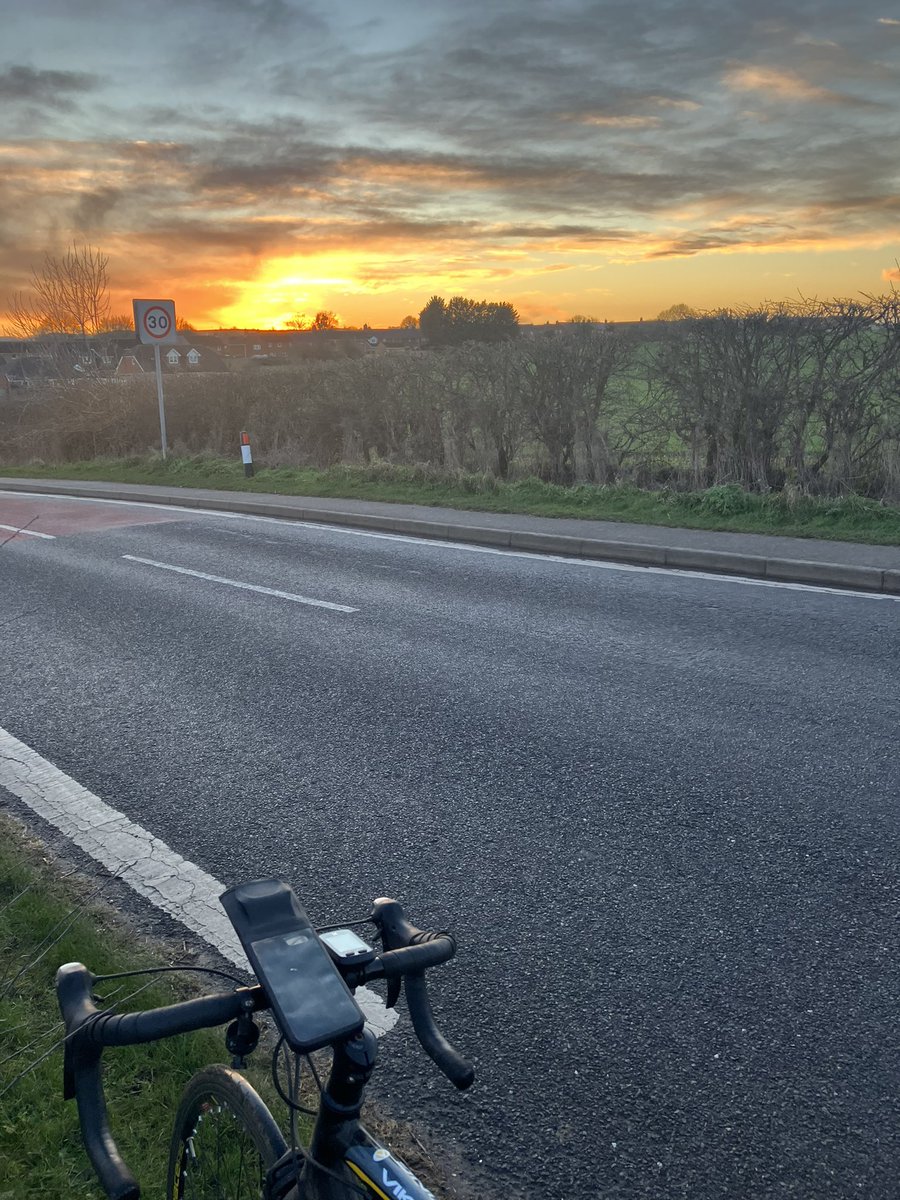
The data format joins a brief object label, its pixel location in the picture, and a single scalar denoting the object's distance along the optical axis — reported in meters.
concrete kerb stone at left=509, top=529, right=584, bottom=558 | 11.29
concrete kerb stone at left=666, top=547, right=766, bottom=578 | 9.95
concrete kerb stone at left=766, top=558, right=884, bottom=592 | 9.20
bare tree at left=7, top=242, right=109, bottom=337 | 31.09
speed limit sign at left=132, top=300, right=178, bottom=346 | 20.31
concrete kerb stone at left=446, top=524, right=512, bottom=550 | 12.02
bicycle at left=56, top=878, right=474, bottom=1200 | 1.34
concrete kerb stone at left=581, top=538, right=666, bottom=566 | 10.59
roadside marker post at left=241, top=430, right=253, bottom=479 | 18.73
